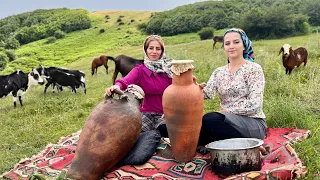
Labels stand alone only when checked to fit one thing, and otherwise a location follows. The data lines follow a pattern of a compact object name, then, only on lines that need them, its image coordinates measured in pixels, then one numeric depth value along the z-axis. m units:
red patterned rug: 2.48
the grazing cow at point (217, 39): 18.08
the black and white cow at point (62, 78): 8.85
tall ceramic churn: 2.60
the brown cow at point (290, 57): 6.95
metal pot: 2.48
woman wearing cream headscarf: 3.50
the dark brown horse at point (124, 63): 8.31
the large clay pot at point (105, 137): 2.64
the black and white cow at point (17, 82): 7.47
